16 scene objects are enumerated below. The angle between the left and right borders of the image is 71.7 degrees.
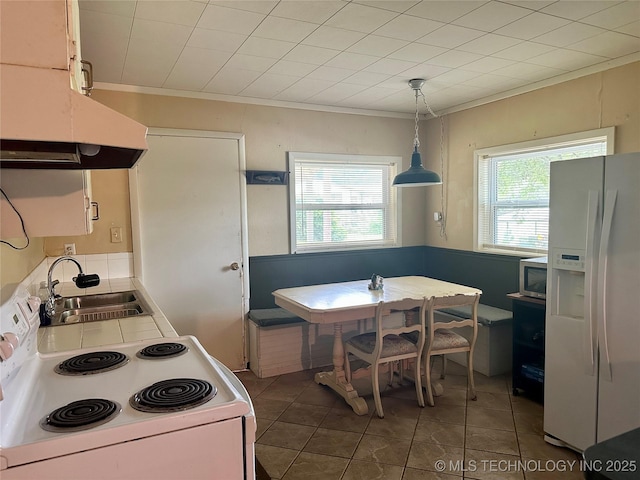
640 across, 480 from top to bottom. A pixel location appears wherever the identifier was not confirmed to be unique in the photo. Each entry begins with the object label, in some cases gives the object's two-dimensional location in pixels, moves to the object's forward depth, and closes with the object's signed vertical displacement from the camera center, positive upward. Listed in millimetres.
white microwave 3123 -471
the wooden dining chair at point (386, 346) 3012 -938
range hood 963 +241
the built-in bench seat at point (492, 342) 3689 -1093
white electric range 1061 -532
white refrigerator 2205 -483
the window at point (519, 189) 3455 +204
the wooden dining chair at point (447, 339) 3184 -933
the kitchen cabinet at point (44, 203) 1550 +61
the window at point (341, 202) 4273 +132
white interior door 3613 -135
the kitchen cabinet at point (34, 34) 992 +426
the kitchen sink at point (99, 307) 2525 -536
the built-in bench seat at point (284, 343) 3793 -1124
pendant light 3350 +289
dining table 3014 -611
